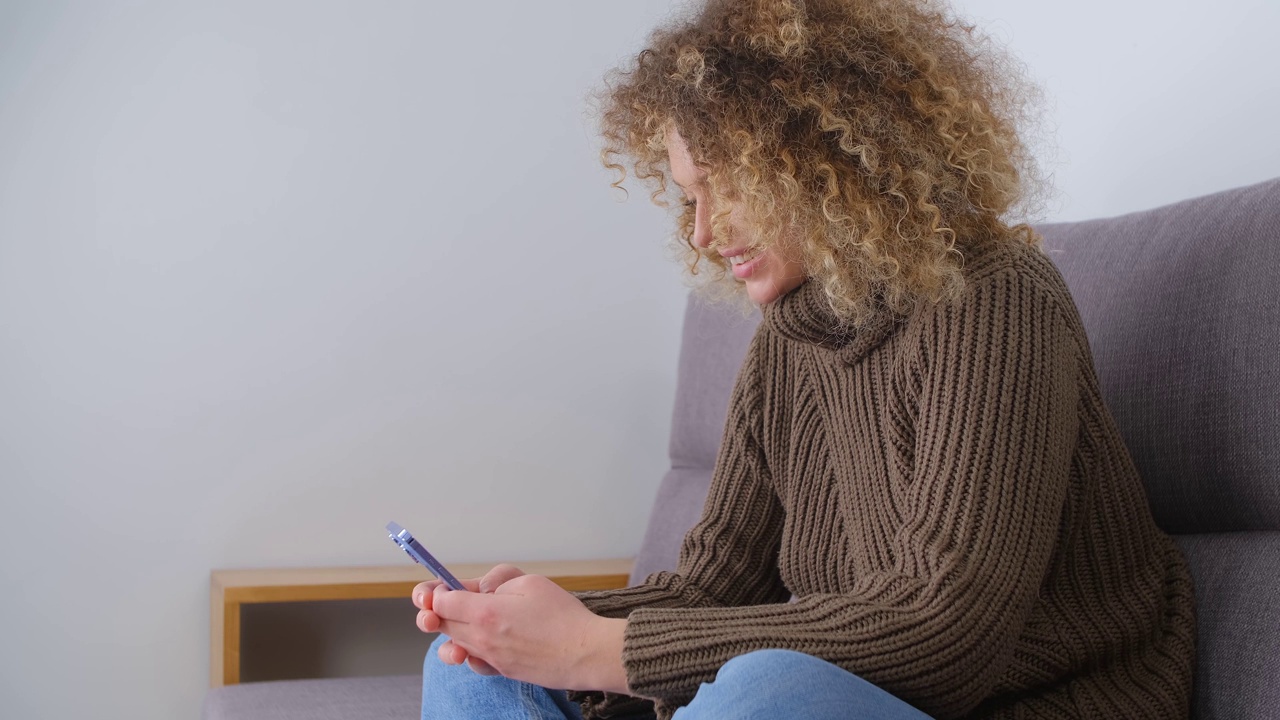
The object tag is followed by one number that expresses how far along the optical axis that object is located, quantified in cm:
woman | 83
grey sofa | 92
